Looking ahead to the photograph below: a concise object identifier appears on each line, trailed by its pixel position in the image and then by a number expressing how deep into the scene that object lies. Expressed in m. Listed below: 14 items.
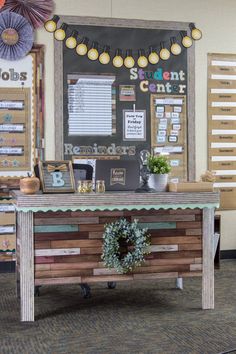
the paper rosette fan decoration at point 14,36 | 6.75
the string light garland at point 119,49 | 6.95
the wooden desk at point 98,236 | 4.74
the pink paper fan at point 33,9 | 6.79
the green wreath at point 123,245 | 4.82
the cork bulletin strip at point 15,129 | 6.85
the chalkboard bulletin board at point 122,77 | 6.99
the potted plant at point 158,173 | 5.09
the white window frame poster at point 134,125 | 7.16
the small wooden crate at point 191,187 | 4.98
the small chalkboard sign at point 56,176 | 4.86
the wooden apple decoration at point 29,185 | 4.71
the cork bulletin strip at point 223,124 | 7.47
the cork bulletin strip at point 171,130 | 7.27
